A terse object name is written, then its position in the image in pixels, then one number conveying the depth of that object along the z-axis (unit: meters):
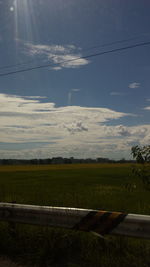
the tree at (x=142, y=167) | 3.62
